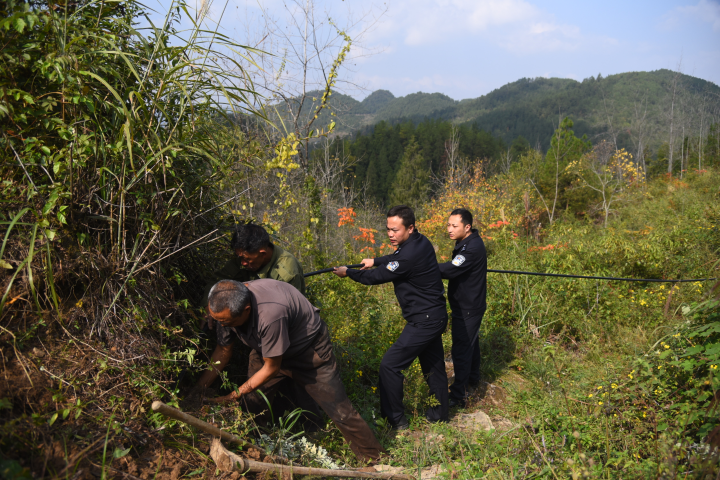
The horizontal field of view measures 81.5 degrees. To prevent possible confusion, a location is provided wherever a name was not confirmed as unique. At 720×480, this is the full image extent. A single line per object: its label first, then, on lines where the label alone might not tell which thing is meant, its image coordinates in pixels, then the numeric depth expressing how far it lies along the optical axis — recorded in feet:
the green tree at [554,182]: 53.88
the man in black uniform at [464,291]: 14.47
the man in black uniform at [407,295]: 12.50
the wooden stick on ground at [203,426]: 6.89
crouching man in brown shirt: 8.62
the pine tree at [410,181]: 126.11
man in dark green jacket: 10.37
